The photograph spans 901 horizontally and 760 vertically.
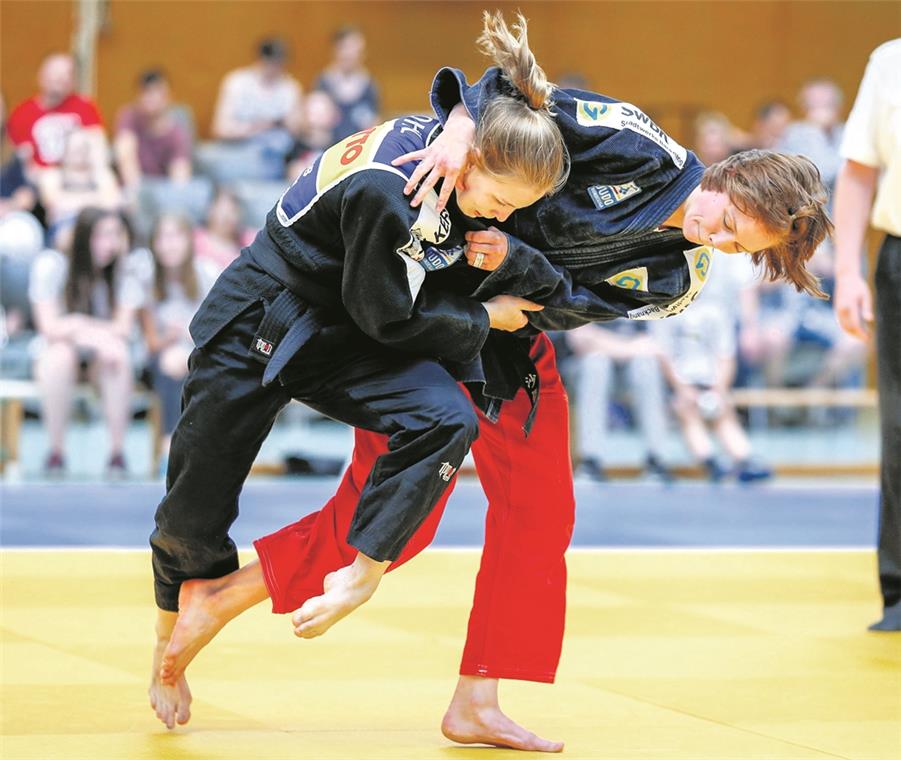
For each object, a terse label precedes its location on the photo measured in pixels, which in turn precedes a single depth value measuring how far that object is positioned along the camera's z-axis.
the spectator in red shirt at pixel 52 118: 19.86
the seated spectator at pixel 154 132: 21.67
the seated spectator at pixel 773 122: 22.48
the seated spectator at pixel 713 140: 20.56
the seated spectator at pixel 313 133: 21.55
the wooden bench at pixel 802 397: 19.25
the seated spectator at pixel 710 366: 17.59
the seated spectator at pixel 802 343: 19.62
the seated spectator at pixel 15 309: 17.62
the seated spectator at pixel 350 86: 22.78
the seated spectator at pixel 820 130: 21.80
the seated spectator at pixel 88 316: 16.83
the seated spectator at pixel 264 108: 22.58
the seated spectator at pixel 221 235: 18.28
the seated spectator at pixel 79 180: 18.92
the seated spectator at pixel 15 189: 18.80
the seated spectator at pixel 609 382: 17.39
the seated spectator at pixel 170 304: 17.08
